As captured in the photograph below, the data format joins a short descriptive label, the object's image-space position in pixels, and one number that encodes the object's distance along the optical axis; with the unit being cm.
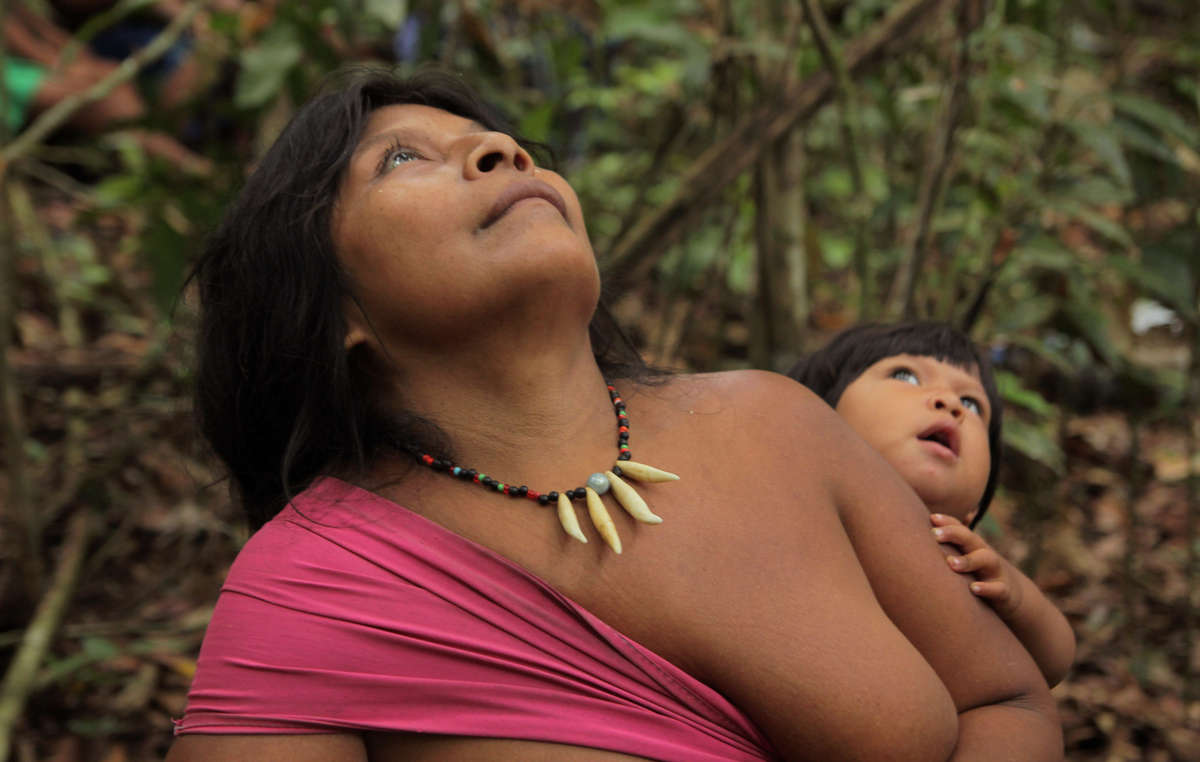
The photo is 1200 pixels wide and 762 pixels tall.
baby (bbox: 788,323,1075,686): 146
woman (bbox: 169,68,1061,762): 119
